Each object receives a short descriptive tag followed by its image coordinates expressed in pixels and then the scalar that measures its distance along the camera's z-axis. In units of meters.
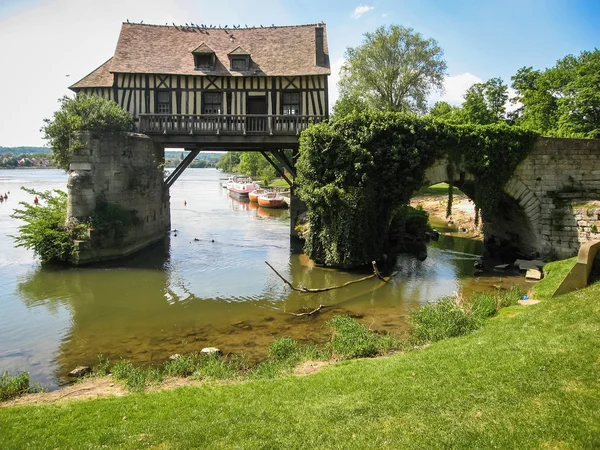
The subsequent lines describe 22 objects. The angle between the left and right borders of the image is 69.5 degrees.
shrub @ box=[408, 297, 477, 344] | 9.24
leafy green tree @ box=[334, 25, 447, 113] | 36.12
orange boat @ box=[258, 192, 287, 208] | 39.53
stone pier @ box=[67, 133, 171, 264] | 17.62
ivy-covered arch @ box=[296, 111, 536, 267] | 16.28
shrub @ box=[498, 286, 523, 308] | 11.16
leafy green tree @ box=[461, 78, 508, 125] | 35.44
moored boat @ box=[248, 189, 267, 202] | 43.31
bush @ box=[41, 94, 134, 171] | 17.75
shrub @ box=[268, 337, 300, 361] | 8.88
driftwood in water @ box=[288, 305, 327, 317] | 11.91
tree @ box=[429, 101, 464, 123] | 35.15
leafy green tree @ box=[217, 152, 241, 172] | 113.47
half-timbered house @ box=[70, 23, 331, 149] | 20.44
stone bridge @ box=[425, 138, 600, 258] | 17.16
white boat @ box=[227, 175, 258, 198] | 49.47
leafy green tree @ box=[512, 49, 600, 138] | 26.55
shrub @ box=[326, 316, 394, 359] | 8.85
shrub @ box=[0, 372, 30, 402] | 7.53
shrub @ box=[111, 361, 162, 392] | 7.57
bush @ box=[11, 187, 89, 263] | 17.06
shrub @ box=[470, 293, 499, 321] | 10.27
